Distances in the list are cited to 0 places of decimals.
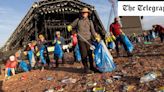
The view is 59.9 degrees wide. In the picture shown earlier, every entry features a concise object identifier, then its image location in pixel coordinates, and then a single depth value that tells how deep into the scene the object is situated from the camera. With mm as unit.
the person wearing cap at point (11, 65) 5279
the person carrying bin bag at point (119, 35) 5056
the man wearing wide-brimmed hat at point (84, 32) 3924
